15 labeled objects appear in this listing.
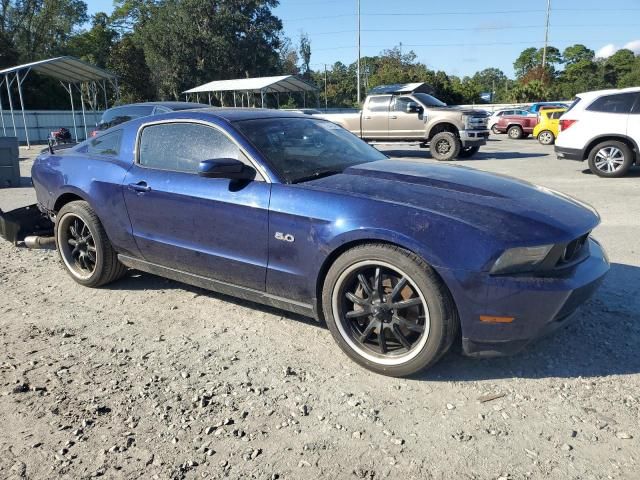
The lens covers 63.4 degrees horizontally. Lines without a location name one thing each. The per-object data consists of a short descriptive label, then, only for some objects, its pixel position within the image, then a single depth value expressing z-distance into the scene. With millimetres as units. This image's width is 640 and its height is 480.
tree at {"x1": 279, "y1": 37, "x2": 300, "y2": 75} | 69125
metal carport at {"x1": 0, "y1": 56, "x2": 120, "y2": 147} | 20625
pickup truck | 14961
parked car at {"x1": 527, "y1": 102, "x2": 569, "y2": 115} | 24989
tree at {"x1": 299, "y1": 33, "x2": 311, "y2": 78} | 78625
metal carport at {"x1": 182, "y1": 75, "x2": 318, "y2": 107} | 25266
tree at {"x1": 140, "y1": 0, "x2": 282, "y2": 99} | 45969
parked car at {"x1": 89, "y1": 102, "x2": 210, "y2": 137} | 12305
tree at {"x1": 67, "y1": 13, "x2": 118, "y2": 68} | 56344
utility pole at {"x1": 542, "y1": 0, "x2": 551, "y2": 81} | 50519
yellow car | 20781
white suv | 10305
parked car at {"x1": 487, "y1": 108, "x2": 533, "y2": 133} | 25488
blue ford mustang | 2807
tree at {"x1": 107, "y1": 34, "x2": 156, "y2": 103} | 47812
